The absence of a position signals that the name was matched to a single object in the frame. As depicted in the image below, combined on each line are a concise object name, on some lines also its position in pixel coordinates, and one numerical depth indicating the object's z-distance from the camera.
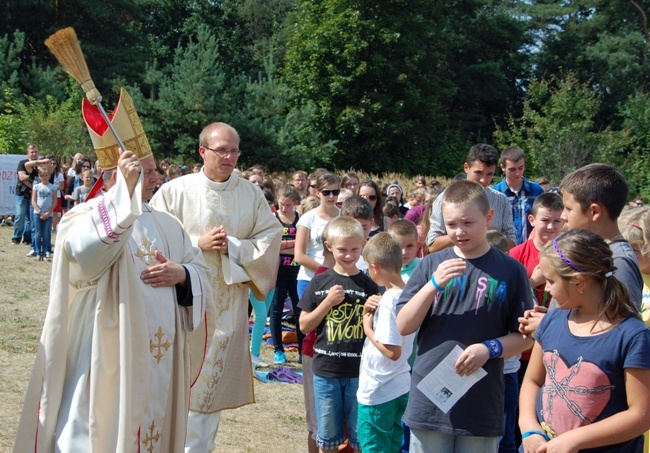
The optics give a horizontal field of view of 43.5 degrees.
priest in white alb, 5.54
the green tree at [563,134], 27.77
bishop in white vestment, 3.89
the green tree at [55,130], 24.02
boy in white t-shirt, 4.73
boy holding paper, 3.66
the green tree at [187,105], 25.70
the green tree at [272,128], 26.44
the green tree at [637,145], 31.30
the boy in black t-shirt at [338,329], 5.05
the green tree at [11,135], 24.05
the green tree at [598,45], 39.22
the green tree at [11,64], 29.78
